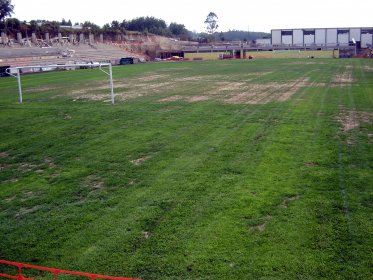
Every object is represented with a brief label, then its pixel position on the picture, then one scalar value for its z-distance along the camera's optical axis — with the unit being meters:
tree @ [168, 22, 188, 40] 156.98
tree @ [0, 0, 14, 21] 91.38
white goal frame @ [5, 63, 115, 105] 24.42
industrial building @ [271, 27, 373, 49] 109.56
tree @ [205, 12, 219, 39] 186.00
